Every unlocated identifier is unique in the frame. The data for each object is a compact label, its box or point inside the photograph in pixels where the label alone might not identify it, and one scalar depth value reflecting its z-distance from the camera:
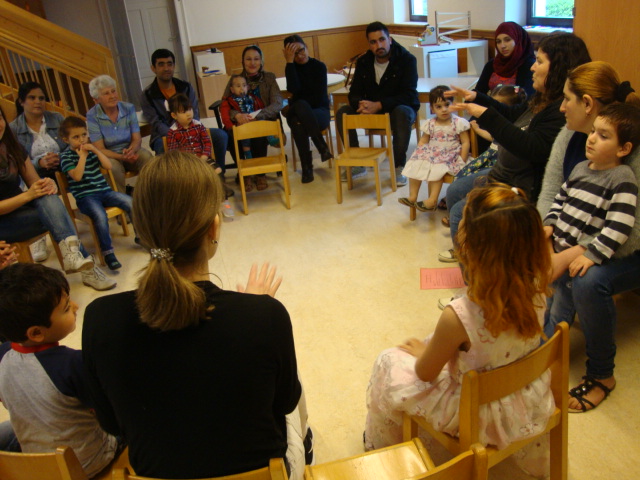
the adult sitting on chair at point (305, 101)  4.52
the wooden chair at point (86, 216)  3.39
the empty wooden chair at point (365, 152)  3.92
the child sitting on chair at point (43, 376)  1.36
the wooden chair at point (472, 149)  3.47
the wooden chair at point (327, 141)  4.80
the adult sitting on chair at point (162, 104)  4.34
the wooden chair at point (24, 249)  2.95
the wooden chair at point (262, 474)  0.99
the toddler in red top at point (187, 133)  3.91
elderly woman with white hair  3.80
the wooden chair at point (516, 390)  1.28
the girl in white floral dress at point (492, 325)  1.32
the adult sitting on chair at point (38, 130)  3.58
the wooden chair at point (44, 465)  1.09
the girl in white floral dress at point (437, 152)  3.49
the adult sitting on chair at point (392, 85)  4.30
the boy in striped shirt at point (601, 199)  1.91
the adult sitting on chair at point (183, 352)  1.04
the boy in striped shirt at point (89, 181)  3.28
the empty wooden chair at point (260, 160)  4.03
